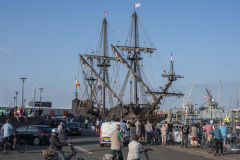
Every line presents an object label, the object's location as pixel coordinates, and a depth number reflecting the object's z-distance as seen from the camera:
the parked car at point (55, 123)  38.34
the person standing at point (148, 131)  26.17
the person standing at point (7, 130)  19.34
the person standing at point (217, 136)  19.66
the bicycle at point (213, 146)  19.62
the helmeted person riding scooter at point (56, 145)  12.13
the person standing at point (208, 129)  22.43
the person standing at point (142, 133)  32.81
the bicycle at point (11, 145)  19.20
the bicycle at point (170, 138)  26.73
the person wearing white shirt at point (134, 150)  10.82
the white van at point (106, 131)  23.89
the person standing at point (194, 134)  23.94
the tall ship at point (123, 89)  54.62
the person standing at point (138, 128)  28.79
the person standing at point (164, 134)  25.92
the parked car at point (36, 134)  24.75
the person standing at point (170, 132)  26.73
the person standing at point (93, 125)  37.62
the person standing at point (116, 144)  12.43
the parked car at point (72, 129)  35.61
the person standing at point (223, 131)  20.95
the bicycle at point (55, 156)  12.27
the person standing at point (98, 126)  37.71
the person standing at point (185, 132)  24.00
